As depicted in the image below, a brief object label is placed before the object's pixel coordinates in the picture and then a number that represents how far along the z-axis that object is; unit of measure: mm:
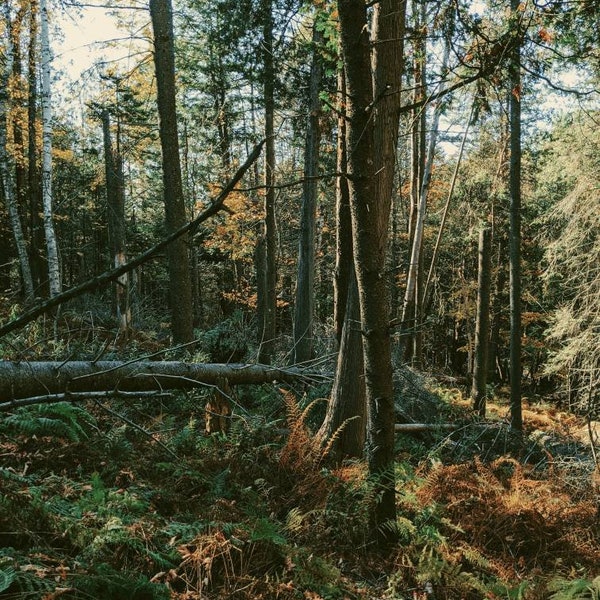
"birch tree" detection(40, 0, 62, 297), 12109
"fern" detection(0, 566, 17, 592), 1944
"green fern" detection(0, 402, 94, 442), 4211
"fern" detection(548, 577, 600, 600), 2408
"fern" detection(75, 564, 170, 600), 2258
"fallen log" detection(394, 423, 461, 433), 6840
